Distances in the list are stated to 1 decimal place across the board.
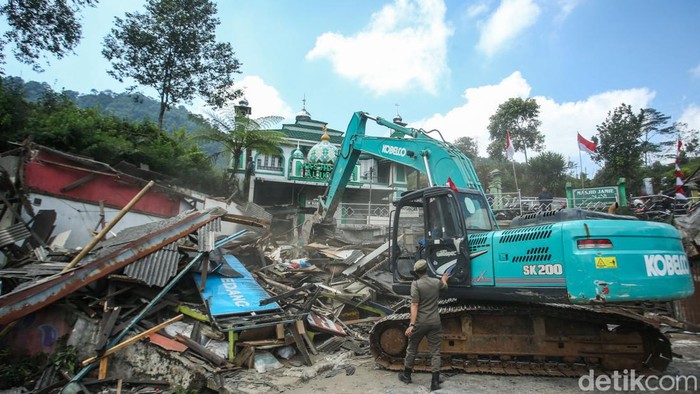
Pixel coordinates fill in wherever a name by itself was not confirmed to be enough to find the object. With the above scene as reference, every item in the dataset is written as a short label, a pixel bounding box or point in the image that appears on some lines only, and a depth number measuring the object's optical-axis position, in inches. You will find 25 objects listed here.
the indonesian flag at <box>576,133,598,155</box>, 562.9
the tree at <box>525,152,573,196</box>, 1202.0
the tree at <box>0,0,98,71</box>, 530.0
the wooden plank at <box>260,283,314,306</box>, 255.3
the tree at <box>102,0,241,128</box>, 681.6
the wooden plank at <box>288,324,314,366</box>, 230.2
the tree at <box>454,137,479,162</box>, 1985.9
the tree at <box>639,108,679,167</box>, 1304.1
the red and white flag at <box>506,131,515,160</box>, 666.3
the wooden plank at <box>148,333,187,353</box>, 205.2
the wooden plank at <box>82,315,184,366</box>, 199.2
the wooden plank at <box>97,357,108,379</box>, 198.7
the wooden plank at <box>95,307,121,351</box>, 200.4
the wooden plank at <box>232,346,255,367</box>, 216.5
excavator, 164.4
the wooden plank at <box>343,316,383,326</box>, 316.5
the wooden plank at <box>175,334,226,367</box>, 205.9
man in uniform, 185.9
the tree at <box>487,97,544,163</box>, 1510.8
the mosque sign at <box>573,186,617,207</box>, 563.5
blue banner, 242.4
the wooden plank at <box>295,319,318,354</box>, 243.3
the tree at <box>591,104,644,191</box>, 1070.4
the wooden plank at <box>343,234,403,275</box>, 393.1
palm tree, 693.9
